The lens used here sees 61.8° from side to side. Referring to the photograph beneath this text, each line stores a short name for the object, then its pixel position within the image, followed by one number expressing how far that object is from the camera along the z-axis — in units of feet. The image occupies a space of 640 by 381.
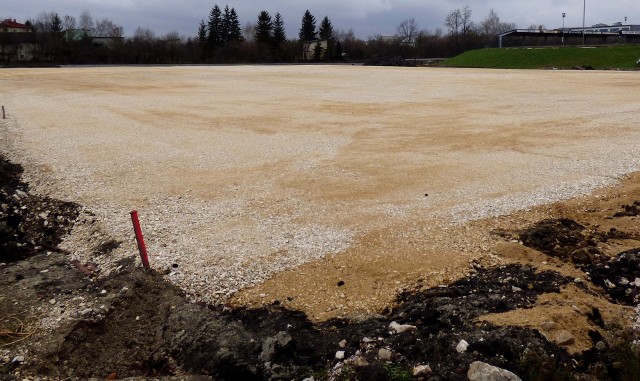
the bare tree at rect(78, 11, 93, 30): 464.07
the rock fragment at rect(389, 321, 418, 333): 19.47
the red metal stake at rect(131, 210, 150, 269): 26.50
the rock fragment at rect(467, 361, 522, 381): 15.90
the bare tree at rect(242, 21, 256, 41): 439.96
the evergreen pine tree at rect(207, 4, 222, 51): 327.98
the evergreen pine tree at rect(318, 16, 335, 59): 351.07
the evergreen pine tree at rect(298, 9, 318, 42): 358.84
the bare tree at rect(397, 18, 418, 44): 434.96
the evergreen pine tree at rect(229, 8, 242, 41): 349.00
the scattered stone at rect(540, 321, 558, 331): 18.53
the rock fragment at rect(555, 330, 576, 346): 17.81
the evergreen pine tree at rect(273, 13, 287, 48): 326.85
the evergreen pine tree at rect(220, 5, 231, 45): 344.18
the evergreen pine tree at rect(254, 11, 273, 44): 325.01
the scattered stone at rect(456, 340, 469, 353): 17.56
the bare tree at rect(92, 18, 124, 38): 429.67
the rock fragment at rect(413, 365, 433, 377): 16.75
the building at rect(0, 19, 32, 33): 358.27
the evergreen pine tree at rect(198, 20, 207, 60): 308.19
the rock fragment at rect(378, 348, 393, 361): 17.75
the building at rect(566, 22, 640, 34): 377.69
